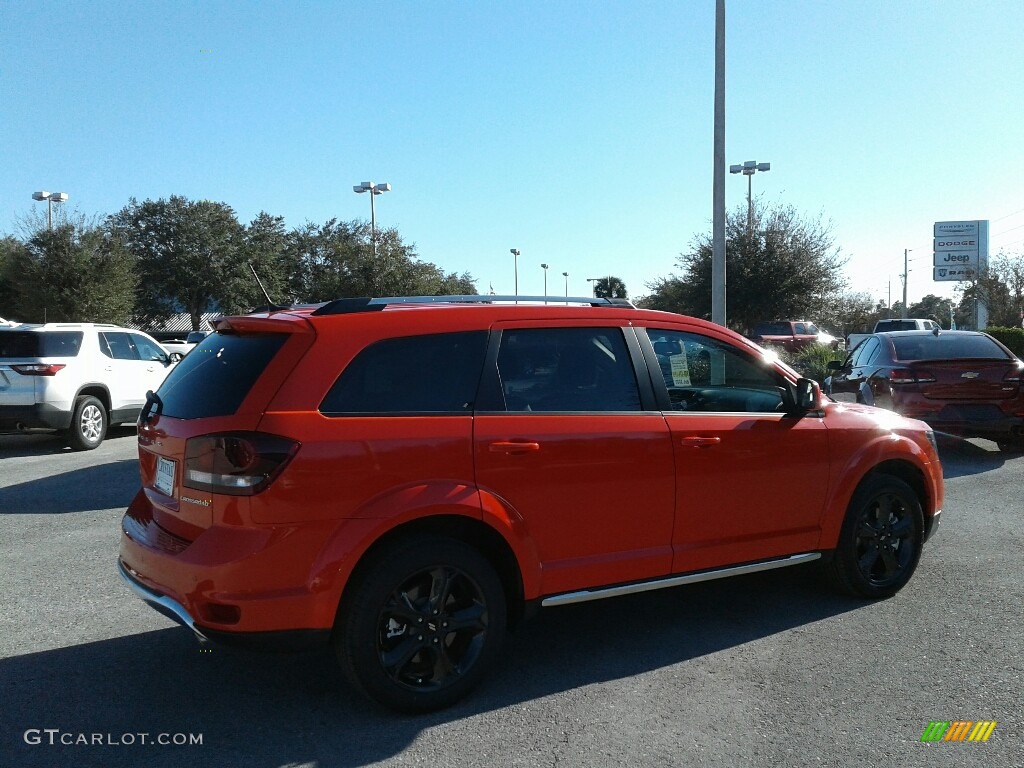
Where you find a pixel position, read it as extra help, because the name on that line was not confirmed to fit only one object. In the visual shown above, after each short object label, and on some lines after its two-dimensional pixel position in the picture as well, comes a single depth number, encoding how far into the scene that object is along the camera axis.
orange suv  3.37
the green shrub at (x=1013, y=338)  24.70
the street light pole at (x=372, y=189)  33.19
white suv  10.95
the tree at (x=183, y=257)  45.56
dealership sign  54.66
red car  9.84
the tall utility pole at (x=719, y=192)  14.04
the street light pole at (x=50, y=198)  32.03
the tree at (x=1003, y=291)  35.19
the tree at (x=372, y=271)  29.22
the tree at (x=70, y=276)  30.69
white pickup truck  31.69
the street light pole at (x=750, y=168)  31.62
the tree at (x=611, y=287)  38.92
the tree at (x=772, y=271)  29.67
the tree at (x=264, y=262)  44.88
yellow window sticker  4.70
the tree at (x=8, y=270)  31.78
